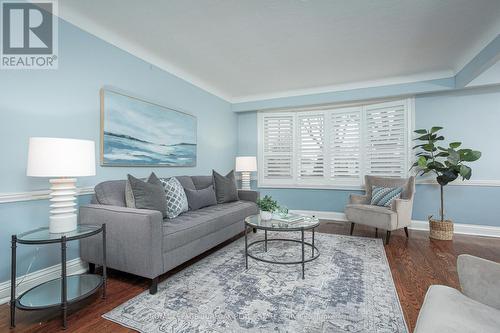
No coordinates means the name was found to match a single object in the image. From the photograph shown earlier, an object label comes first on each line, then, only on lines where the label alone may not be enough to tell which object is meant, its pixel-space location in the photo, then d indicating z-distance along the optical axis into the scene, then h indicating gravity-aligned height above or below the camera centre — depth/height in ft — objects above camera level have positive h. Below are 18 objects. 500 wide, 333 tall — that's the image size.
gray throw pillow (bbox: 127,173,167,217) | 7.64 -0.93
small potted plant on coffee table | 8.57 -1.46
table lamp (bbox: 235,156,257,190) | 14.75 +0.03
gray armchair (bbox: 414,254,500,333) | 2.99 -1.94
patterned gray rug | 5.11 -3.31
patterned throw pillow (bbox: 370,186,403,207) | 11.39 -1.37
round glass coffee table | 7.44 -1.88
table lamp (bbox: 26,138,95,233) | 5.45 -0.01
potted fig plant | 10.76 +0.07
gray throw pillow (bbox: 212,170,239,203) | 11.68 -1.09
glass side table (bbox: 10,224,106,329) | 5.11 -2.91
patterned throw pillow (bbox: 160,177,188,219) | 8.54 -1.14
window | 13.43 +1.35
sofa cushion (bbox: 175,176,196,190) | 10.92 -0.69
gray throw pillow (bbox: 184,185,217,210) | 10.00 -1.33
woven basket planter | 10.99 -2.86
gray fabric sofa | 6.24 -1.98
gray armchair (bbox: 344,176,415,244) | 10.40 -1.92
